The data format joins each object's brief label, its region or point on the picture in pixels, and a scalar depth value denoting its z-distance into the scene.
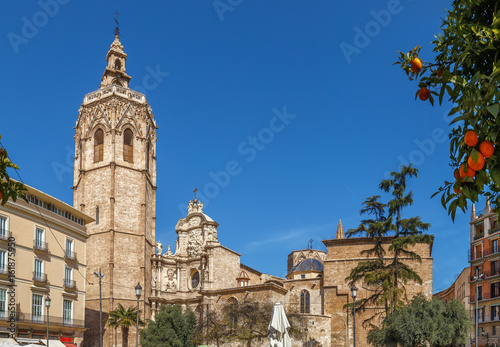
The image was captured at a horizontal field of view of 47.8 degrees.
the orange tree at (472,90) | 3.34
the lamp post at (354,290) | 24.75
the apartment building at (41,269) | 31.14
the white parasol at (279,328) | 25.09
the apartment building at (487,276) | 45.53
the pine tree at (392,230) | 29.34
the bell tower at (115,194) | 49.53
